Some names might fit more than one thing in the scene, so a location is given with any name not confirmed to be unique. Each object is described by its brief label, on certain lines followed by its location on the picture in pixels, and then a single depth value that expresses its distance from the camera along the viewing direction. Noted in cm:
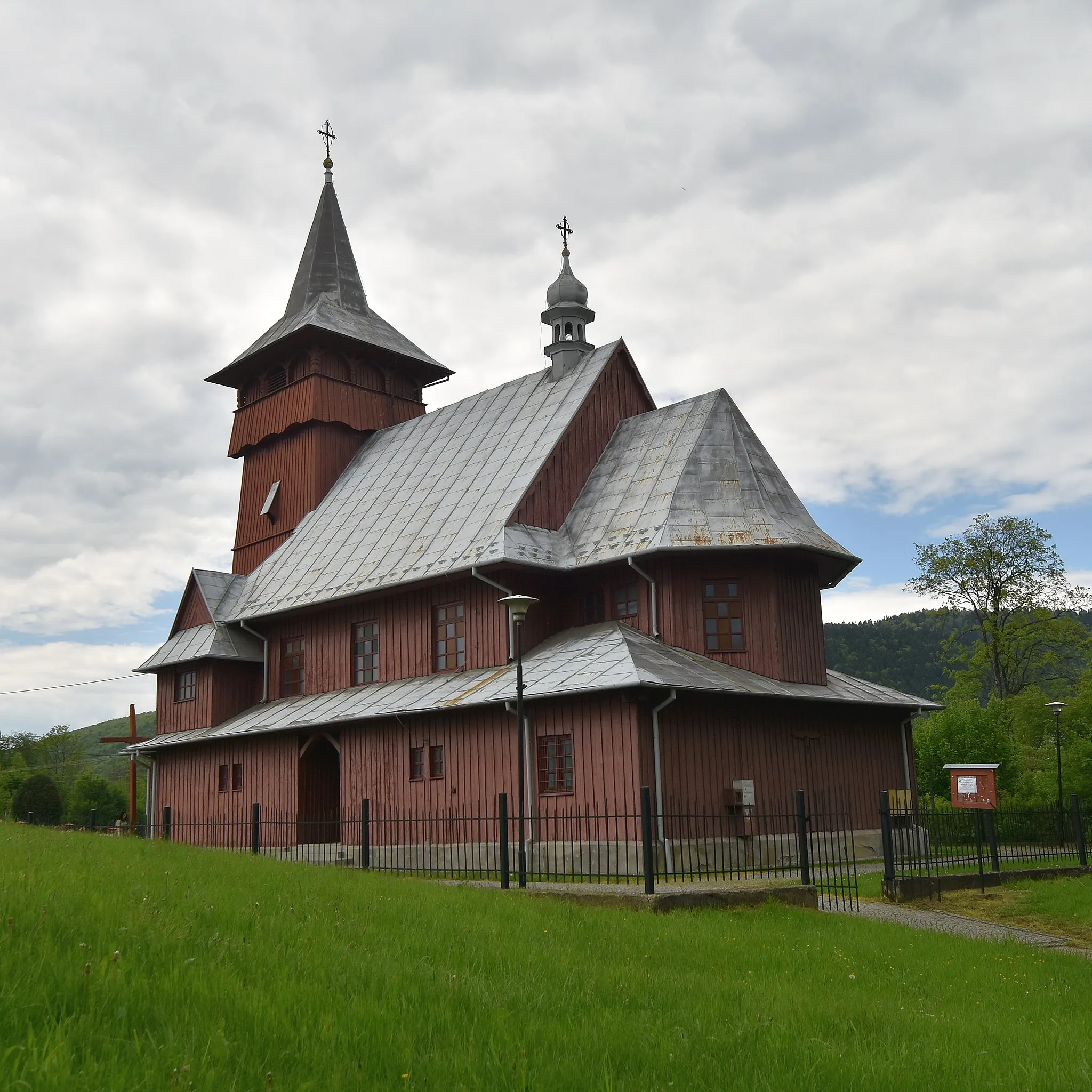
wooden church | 1941
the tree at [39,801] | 4969
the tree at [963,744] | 3634
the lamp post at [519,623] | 1464
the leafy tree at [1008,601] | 4197
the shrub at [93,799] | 6200
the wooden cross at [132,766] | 3284
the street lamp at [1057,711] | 2630
